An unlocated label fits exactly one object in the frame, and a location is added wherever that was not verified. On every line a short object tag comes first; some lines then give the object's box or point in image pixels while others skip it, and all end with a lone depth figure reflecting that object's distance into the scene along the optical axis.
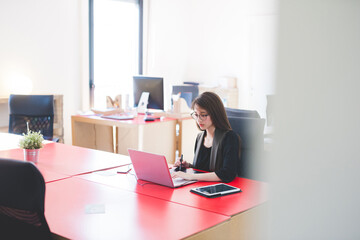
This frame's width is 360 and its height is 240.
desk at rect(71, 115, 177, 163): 4.19
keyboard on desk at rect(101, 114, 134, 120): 4.41
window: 6.02
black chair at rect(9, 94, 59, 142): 3.92
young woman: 2.32
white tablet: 2.02
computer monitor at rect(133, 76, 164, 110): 4.57
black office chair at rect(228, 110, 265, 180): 2.65
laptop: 2.10
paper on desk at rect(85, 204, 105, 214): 1.78
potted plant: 2.56
